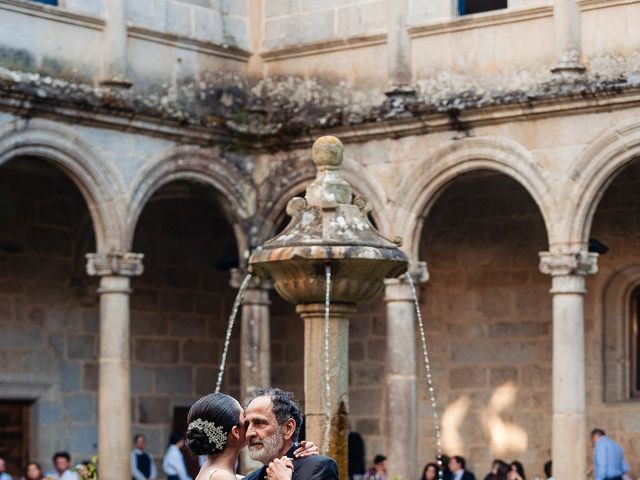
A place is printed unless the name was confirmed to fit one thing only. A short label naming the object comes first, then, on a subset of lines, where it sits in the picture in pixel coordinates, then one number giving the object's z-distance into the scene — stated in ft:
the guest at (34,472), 55.93
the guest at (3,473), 55.36
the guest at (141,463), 60.85
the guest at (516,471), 55.47
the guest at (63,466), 56.49
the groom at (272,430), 20.15
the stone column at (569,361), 52.42
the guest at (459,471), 58.44
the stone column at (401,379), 55.57
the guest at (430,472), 57.98
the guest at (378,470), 59.67
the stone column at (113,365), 55.01
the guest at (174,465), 60.49
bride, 19.62
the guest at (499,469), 57.11
